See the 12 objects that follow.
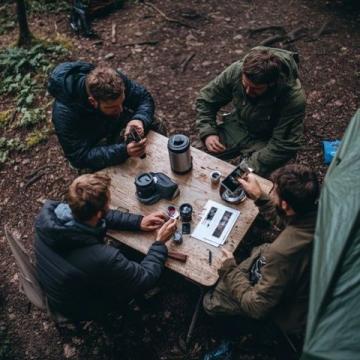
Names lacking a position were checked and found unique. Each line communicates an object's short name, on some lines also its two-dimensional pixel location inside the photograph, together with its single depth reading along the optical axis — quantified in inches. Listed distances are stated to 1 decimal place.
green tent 90.3
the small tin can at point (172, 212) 153.0
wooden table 143.5
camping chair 136.6
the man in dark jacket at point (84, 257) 128.2
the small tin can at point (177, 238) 146.9
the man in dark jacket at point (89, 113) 162.4
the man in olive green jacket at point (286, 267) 120.2
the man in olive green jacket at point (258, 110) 167.2
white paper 148.4
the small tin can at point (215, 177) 160.7
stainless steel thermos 155.8
